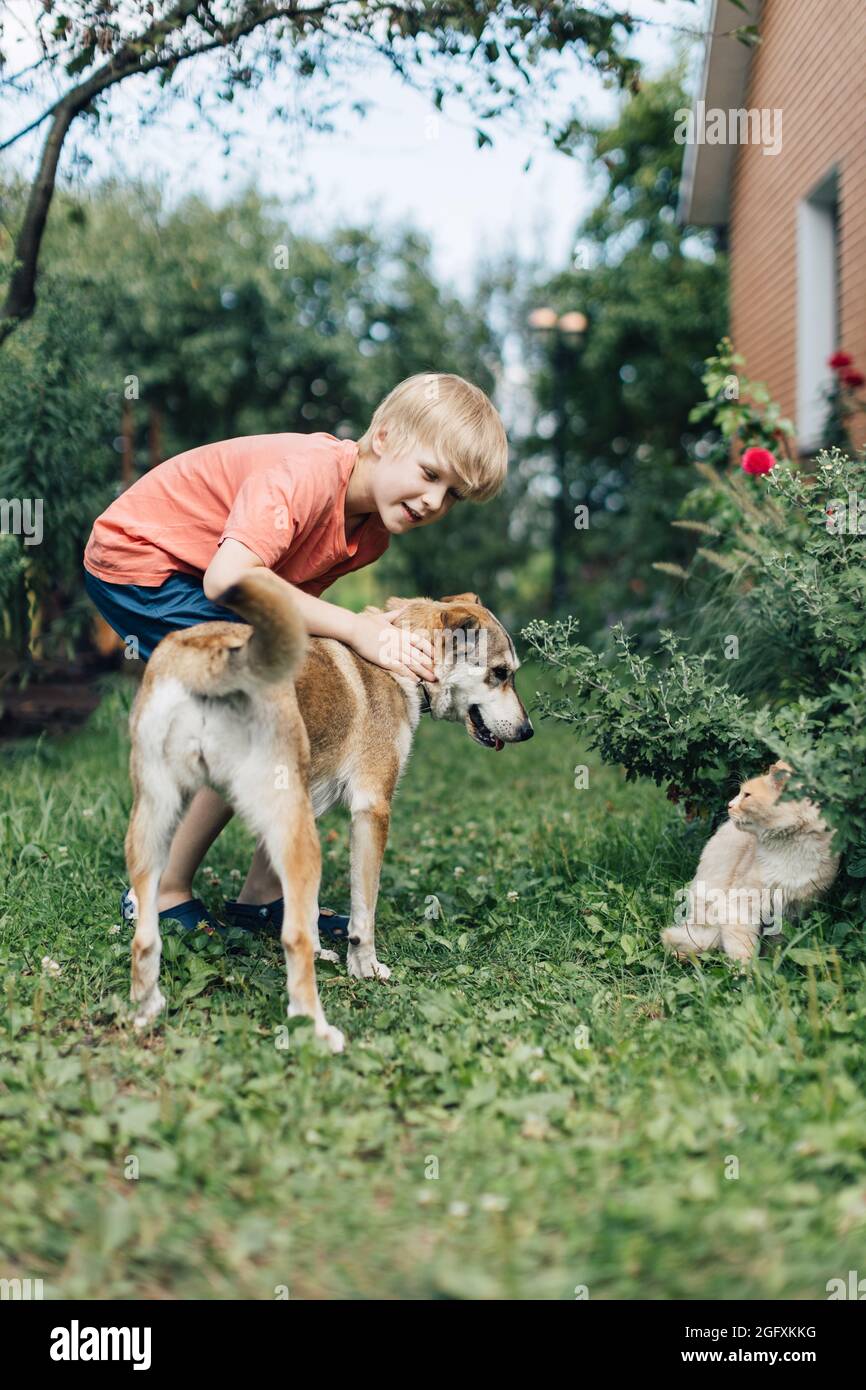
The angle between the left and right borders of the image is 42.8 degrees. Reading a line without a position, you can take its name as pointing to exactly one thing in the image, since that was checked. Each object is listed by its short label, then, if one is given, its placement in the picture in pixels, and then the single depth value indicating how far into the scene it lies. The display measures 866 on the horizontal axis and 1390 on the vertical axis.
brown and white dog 2.88
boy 3.78
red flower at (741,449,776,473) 5.00
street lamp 14.46
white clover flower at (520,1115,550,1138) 2.49
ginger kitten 3.46
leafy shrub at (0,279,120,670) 6.05
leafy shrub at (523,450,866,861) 3.73
